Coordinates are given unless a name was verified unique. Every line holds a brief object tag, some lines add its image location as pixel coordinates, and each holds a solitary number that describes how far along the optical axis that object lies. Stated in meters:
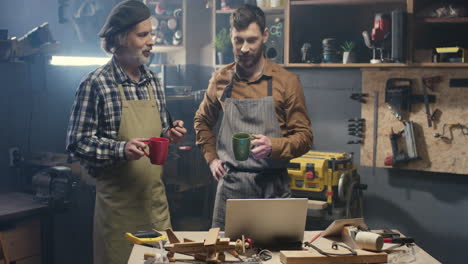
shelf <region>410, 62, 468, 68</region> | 3.48
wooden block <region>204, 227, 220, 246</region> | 1.75
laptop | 1.83
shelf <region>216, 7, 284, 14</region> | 3.96
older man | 2.32
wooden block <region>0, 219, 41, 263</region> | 3.04
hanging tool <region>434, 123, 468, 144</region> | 3.66
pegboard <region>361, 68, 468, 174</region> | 3.66
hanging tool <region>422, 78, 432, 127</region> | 3.72
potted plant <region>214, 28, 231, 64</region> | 4.08
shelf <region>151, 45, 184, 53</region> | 4.53
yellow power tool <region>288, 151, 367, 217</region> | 3.46
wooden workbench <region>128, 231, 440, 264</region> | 1.79
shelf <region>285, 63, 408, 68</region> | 3.61
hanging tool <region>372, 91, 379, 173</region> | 3.91
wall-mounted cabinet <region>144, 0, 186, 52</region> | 4.57
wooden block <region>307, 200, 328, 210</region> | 3.38
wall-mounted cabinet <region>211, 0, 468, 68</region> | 3.58
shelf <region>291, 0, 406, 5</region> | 3.76
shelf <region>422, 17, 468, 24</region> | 3.41
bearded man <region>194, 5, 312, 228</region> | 2.57
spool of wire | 3.82
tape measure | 1.96
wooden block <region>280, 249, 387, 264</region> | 1.72
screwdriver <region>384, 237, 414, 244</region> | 2.00
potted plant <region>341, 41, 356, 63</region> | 3.78
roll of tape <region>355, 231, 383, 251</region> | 1.84
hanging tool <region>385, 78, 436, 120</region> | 3.78
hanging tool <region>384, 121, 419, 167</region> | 3.74
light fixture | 3.83
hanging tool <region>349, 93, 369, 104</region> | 3.94
